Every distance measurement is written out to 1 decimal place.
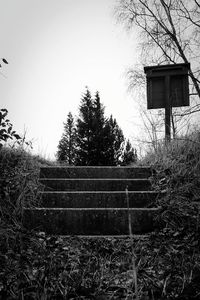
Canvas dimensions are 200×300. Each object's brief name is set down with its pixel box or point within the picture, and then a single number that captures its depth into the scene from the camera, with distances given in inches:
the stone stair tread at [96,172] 178.7
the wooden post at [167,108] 217.3
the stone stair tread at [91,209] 125.2
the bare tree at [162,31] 396.6
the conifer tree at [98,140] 784.3
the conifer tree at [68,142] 872.5
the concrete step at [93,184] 163.5
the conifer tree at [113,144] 791.6
